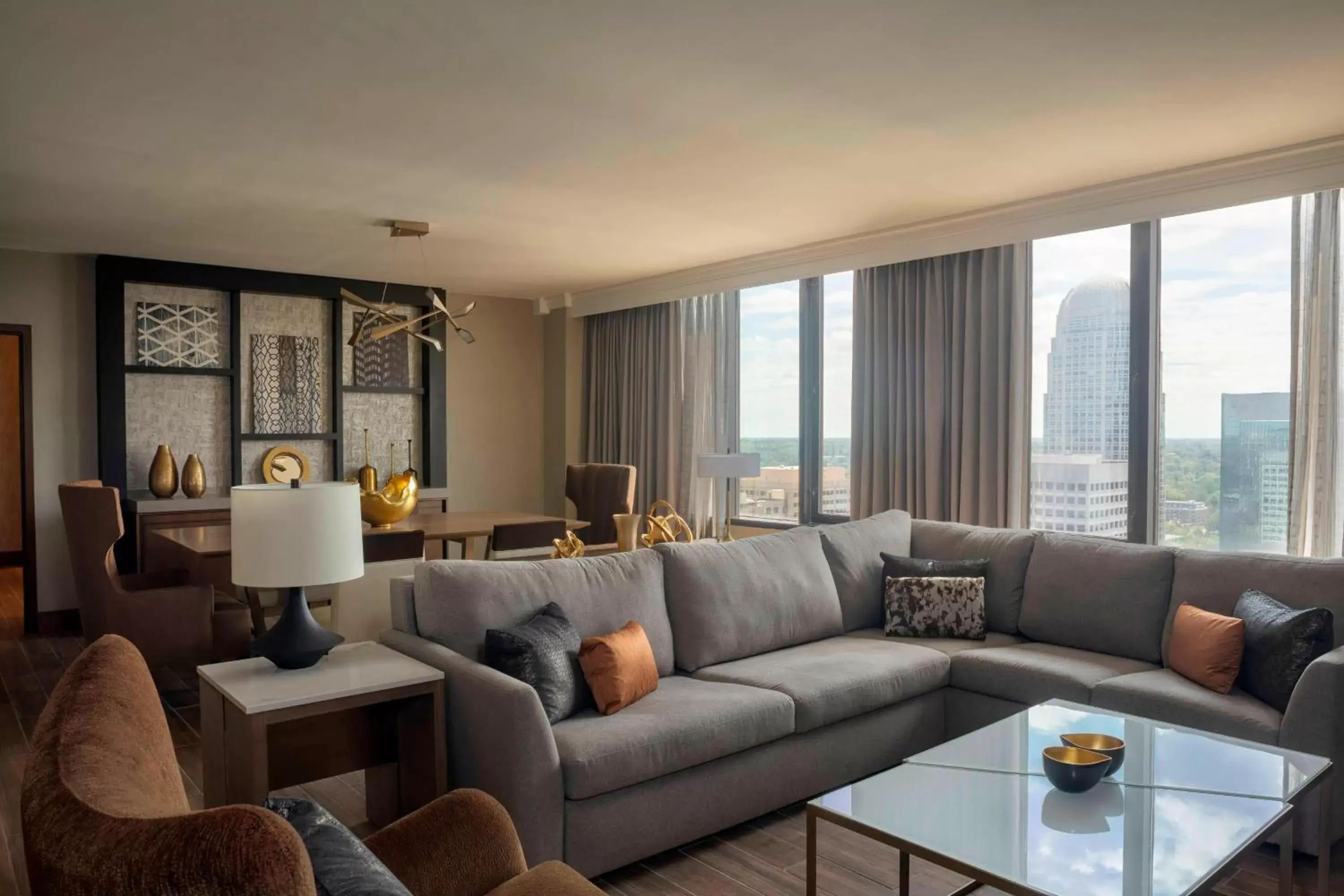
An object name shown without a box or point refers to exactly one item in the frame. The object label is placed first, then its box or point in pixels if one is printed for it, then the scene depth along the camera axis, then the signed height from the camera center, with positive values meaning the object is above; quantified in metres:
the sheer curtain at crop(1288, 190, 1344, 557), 4.05 +0.20
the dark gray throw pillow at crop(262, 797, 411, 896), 1.17 -0.57
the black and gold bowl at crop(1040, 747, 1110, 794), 2.23 -0.83
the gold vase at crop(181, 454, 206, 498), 6.42 -0.36
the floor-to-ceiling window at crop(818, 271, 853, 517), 6.35 +0.30
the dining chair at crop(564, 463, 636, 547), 6.45 -0.48
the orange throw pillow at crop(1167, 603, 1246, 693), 3.20 -0.77
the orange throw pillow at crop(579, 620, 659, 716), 2.92 -0.78
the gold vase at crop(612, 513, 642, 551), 4.41 -0.49
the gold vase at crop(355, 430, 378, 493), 7.00 -0.39
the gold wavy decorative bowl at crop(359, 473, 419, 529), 4.97 -0.41
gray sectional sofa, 2.65 -0.90
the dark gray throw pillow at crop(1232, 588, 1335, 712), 3.04 -0.73
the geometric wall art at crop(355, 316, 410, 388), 7.52 +0.55
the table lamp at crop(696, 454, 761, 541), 5.66 -0.23
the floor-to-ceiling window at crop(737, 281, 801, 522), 6.80 +0.23
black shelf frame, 6.30 +0.58
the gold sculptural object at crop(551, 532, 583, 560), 3.95 -0.51
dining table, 4.56 -0.59
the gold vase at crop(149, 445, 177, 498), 6.34 -0.33
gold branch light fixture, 5.08 +0.68
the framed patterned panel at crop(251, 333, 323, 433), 7.01 +0.34
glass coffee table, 1.90 -0.90
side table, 2.42 -0.89
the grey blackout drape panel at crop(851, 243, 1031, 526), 5.21 +0.26
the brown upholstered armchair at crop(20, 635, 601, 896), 0.81 -0.38
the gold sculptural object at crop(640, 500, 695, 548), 4.39 -0.49
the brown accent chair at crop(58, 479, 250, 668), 4.56 -0.89
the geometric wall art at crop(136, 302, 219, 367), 6.52 +0.67
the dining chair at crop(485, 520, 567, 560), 5.14 -0.63
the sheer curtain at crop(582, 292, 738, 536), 7.20 +0.30
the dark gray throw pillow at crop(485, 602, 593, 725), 2.81 -0.73
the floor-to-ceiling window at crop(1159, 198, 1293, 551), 4.31 +0.27
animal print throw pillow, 4.02 -0.79
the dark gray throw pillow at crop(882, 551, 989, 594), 4.16 -0.63
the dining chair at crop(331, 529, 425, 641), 3.68 -0.72
